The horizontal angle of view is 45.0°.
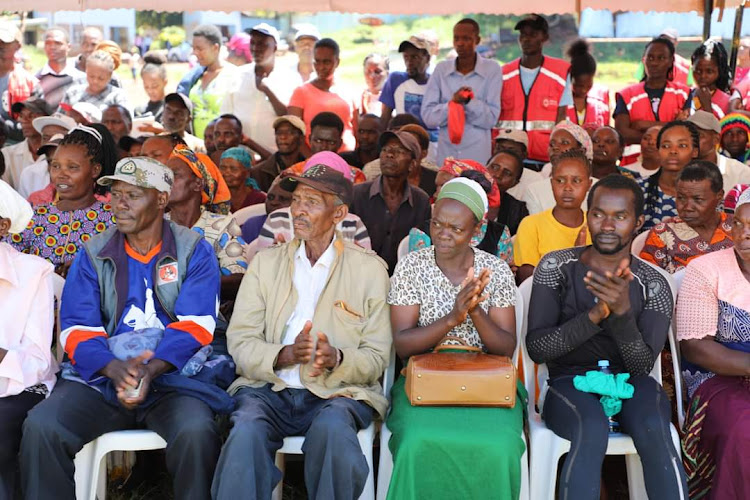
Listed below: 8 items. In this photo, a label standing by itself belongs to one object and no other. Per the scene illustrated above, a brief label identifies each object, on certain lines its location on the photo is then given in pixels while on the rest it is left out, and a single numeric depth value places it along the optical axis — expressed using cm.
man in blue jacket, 349
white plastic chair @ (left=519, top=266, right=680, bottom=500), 367
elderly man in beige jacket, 346
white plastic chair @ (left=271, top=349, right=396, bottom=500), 364
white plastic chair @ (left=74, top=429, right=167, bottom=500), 362
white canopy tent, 607
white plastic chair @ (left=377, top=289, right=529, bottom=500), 368
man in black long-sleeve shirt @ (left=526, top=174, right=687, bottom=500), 352
